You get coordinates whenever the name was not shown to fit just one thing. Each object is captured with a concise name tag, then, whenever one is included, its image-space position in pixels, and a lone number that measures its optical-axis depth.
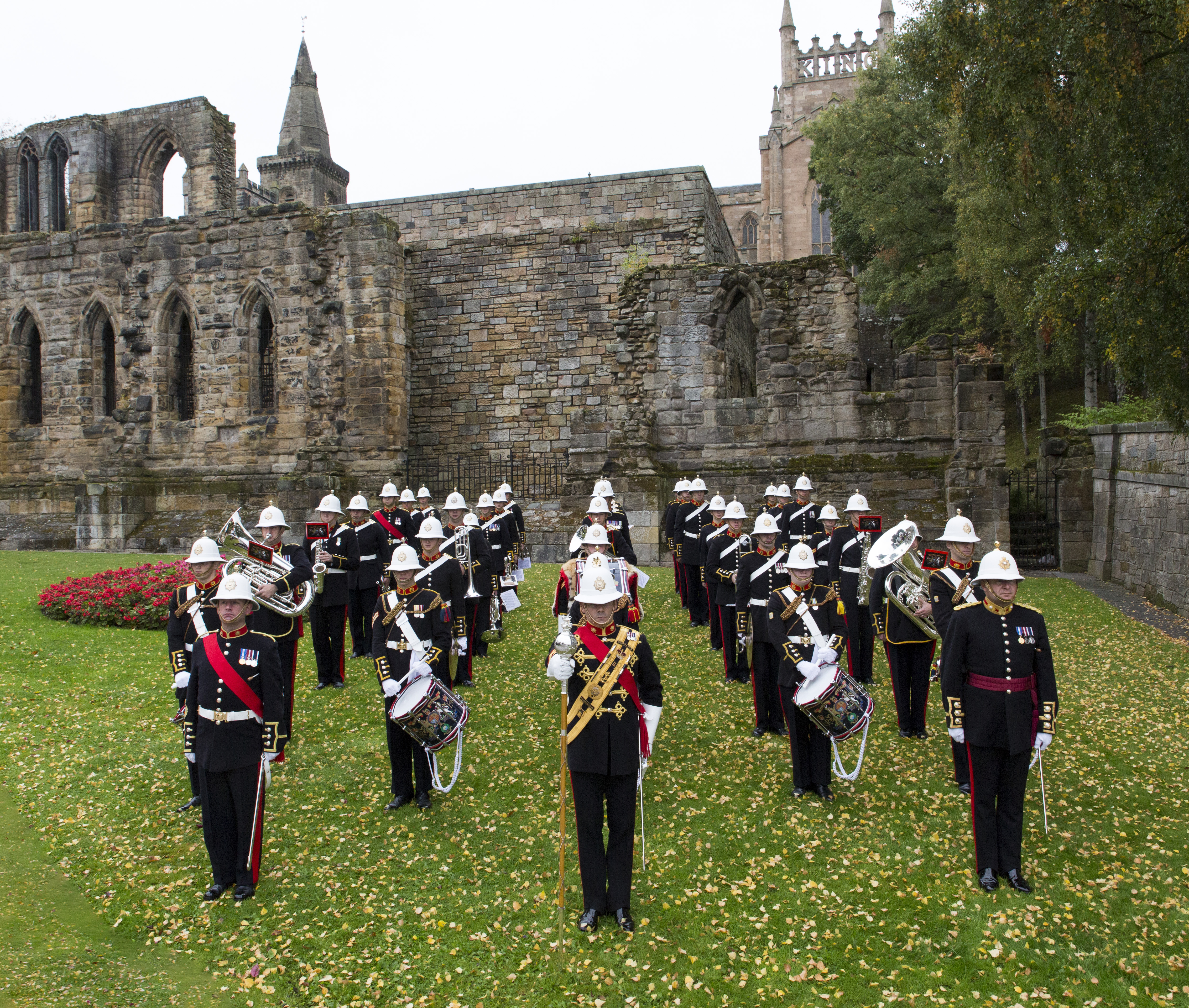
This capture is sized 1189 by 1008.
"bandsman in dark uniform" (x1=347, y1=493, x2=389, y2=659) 10.48
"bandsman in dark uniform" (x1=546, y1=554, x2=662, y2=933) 4.92
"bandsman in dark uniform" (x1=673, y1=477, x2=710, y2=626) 13.16
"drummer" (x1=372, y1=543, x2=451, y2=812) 6.57
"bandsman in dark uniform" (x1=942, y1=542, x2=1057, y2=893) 5.29
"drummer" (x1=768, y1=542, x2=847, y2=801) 6.56
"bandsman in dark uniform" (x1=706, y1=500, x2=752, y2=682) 9.97
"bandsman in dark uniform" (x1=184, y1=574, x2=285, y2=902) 5.28
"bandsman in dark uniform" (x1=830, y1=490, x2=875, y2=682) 9.57
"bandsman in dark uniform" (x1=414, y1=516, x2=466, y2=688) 8.09
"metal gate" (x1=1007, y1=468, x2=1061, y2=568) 18.62
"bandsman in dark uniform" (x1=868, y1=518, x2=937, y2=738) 7.97
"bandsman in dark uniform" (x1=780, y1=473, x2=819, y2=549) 12.17
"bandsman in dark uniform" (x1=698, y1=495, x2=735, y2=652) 10.79
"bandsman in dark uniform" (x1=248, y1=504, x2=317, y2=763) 7.45
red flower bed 12.82
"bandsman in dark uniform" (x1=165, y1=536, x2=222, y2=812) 6.41
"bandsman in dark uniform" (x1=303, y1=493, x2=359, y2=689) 9.96
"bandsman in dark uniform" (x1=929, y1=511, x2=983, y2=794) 6.47
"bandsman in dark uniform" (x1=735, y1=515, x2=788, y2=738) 7.98
